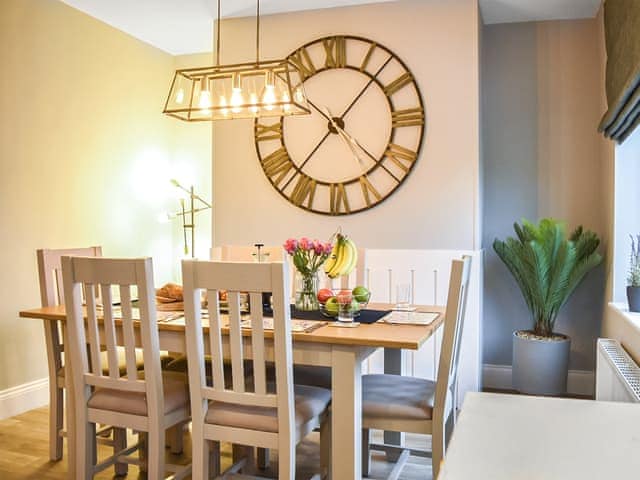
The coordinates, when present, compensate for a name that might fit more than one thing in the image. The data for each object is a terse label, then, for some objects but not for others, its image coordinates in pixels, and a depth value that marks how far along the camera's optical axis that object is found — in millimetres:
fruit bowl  2535
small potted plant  2934
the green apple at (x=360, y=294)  2688
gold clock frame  3984
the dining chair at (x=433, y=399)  2316
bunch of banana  2803
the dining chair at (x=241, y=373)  2109
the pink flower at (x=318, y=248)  2738
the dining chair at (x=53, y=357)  2986
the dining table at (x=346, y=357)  2213
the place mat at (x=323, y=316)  2627
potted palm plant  3748
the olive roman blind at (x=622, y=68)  2619
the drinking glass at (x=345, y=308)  2525
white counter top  841
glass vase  2861
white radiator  2188
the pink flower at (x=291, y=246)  2756
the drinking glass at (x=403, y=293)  2672
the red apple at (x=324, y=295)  2754
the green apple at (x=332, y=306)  2666
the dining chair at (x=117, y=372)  2328
